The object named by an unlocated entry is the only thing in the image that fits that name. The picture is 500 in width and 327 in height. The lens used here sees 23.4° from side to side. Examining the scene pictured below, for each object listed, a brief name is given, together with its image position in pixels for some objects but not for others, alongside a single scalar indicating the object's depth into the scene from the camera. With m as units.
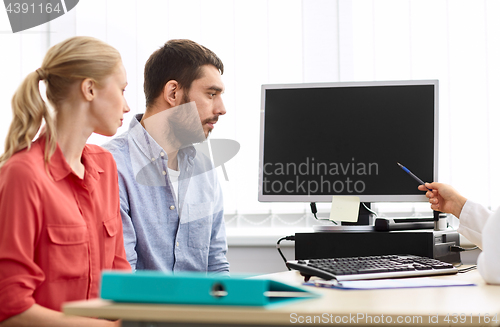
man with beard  3.26
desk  2.00
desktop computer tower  3.10
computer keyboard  2.80
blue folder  2.05
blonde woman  2.78
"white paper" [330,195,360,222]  3.22
